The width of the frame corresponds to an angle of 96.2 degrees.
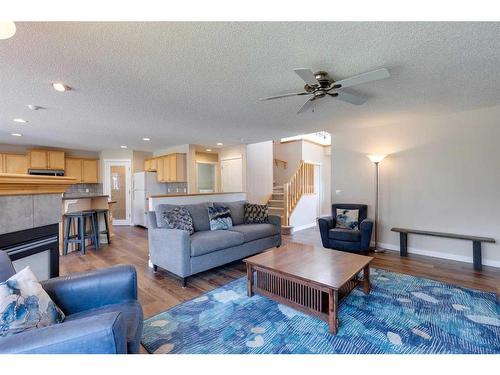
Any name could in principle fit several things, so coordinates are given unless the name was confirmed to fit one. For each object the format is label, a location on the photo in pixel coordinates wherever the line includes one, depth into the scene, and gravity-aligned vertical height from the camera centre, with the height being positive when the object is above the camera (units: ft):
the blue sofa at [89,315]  2.60 -1.83
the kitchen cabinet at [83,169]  20.43 +1.89
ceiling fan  5.64 +2.90
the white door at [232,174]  19.74 +1.22
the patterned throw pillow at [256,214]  13.03 -1.56
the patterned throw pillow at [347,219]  12.61 -1.86
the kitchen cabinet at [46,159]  18.62 +2.60
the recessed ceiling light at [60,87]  7.34 +3.47
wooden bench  10.13 -2.61
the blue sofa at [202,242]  8.82 -2.39
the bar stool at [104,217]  14.07 -1.82
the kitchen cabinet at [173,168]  19.30 +1.80
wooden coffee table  6.04 -2.58
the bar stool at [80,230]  12.73 -2.36
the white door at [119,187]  21.86 +0.22
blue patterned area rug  5.24 -3.72
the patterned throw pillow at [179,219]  9.80 -1.38
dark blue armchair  11.46 -2.54
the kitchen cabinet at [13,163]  17.84 +2.20
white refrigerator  20.54 -0.20
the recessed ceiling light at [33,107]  9.36 +3.56
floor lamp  12.96 -0.11
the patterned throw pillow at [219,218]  11.41 -1.55
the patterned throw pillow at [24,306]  3.04 -1.70
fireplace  4.93 -1.43
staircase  18.71 -0.52
